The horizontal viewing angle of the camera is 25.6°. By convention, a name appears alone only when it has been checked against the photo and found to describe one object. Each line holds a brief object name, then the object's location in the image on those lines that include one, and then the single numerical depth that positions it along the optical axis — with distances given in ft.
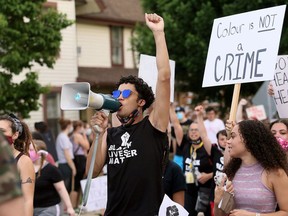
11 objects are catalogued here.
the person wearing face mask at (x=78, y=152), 46.39
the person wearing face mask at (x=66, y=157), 44.19
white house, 80.59
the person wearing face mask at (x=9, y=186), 6.88
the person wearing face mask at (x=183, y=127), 31.73
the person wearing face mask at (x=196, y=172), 27.76
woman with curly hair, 14.61
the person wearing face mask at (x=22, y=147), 15.38
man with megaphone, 13.94
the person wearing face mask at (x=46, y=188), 22.39
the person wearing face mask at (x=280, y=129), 18.97
